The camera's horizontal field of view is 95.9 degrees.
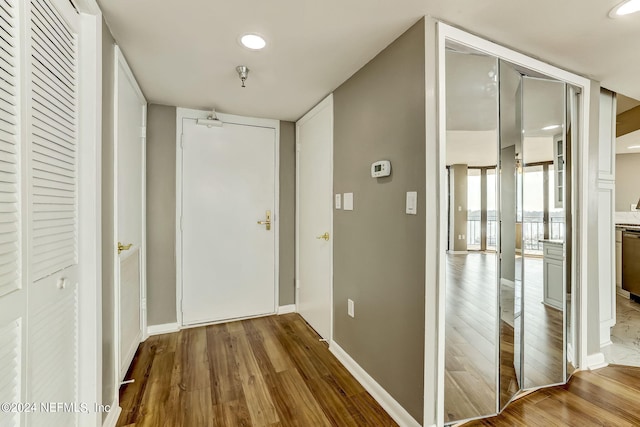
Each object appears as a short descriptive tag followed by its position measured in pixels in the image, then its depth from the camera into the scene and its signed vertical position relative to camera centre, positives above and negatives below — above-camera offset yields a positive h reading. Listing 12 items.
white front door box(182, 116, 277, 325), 2.91 -0.08
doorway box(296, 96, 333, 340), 2.58 -0.02
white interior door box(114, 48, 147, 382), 1.80 +0.04
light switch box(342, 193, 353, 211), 2.21 +0.10
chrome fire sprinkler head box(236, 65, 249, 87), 1.99 +1.00
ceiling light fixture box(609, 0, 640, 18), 1.33 +0.97
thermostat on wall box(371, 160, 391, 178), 1.76 +0.29
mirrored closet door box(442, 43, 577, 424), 1.59 -0.12
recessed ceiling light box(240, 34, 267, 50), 1.65 +1.02
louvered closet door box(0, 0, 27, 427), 0.82 -0.04
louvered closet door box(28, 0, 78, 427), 0.98 +0.02
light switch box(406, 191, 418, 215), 1.55 +0.06
